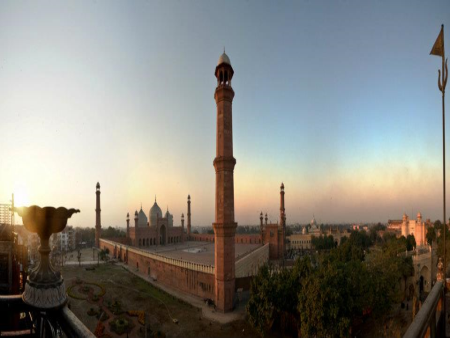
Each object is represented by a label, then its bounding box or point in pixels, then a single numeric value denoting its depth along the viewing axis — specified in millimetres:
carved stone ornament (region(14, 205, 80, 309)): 2379
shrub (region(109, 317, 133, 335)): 20680
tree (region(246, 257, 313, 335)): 19250
